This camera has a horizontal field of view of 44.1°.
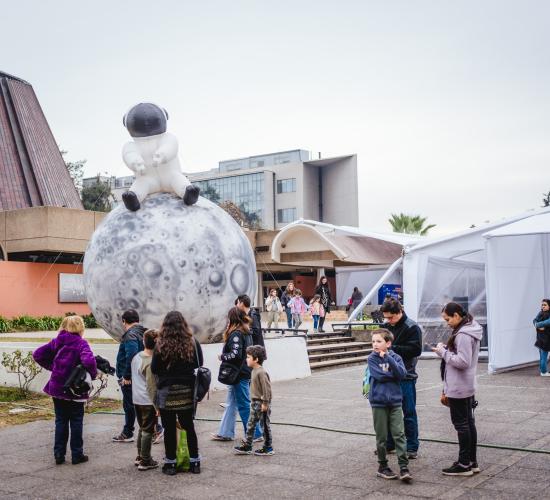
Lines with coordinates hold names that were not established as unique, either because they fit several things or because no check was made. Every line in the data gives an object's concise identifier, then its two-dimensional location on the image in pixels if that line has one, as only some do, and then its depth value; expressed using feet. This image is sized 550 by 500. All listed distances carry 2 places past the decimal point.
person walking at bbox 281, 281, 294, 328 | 74.07
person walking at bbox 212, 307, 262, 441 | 25.26
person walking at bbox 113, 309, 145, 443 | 25.20
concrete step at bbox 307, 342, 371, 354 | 58.39
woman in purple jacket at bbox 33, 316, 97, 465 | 23.21
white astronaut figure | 38.29
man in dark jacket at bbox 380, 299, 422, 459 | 22.61
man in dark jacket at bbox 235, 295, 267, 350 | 29.71
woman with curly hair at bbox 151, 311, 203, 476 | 20.80
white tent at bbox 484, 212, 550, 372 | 48.01
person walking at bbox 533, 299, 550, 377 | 45.11
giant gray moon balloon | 35.94
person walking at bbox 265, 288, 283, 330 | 72.90
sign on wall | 98.99
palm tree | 217.36
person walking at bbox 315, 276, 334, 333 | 71.05
